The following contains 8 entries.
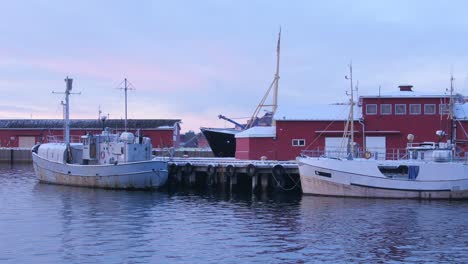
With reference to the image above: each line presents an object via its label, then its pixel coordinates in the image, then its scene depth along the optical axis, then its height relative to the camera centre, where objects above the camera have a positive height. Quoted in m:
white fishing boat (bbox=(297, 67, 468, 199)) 37.69 -1.60
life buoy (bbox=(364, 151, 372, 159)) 39.44 -0.50
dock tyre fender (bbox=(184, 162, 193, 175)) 47.53 -1.52
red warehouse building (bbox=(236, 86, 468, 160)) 46.94 +1.40
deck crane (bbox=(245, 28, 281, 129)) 58.88 +4.48
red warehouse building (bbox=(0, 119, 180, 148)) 86.81 +2.28
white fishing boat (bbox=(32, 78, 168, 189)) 44.22 -1.13
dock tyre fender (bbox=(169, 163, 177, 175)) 48.19 -1.55
